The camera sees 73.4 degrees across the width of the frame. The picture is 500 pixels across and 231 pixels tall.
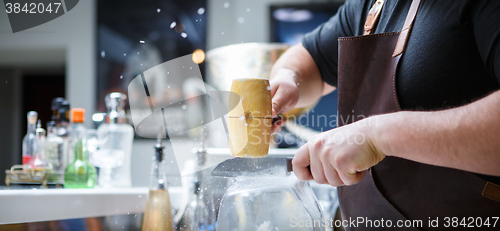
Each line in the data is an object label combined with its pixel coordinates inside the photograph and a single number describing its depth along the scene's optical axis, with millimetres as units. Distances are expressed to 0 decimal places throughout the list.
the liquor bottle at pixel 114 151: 1327
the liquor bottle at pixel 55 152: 1301
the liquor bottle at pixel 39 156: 1261
